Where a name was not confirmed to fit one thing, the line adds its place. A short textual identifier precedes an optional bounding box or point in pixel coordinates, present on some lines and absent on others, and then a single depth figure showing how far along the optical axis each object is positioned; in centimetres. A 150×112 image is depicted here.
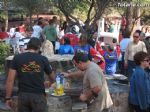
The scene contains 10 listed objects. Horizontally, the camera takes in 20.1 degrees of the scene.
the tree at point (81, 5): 1173
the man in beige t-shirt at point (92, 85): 550
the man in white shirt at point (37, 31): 1362
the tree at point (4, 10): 2699
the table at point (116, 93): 809
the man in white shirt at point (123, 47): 1234
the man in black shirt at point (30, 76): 592
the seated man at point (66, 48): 1096
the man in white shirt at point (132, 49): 1030
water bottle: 719
